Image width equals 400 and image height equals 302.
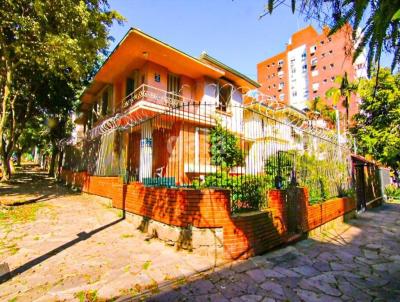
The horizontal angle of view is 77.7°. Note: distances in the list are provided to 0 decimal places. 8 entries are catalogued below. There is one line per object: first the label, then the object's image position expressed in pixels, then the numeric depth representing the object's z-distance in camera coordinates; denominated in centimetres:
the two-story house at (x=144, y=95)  797
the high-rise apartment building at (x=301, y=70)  4691
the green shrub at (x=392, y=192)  2045
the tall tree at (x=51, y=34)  901
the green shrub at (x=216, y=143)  1236
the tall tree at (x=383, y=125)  2020
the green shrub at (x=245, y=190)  576
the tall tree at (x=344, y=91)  2409
